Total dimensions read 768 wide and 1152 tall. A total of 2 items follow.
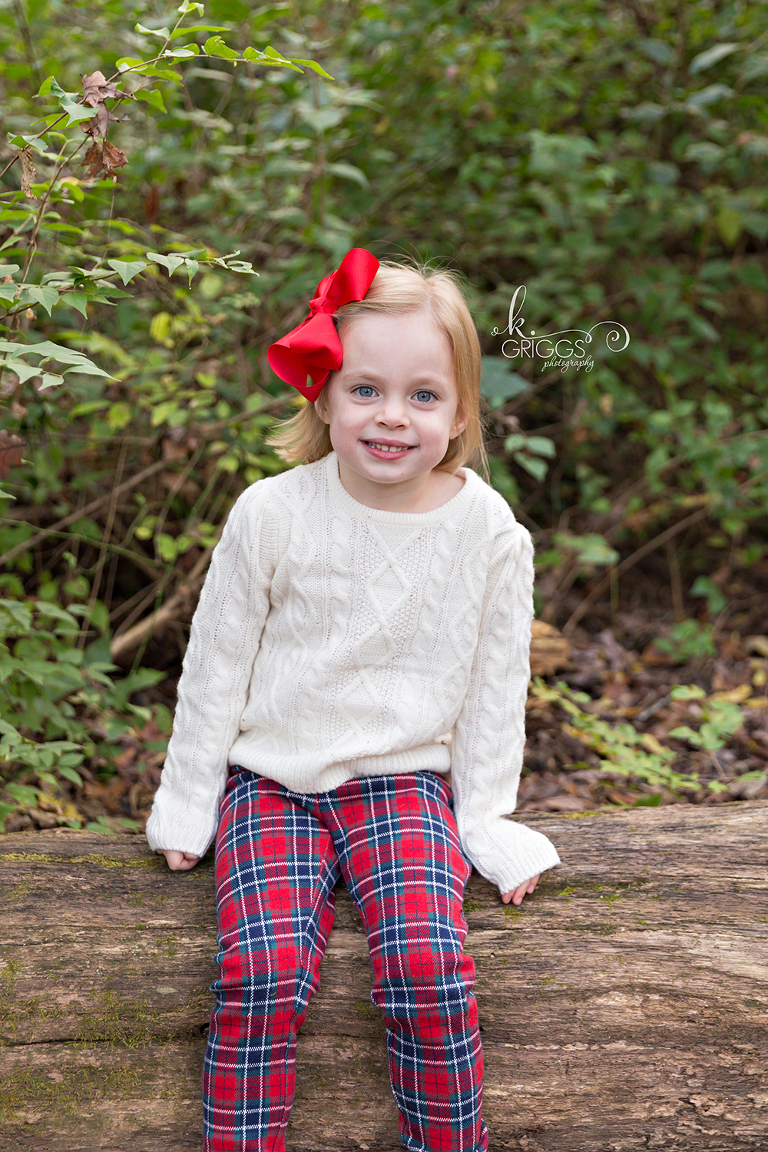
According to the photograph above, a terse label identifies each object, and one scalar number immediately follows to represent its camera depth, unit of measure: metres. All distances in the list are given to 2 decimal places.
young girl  1.53
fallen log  1.58
